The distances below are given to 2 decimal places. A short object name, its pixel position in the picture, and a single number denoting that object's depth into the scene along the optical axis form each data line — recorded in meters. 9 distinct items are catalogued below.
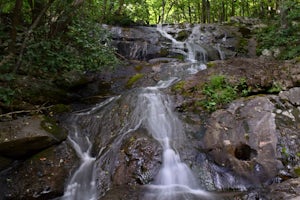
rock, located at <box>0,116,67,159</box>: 4.95
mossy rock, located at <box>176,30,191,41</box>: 13.95
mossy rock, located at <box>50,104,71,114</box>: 6.78
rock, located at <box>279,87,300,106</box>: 6.06
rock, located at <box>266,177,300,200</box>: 3.82
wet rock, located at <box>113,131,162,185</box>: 4.78
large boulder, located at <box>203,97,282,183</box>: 4.77
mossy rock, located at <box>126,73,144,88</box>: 8.70
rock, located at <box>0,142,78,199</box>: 4.72
